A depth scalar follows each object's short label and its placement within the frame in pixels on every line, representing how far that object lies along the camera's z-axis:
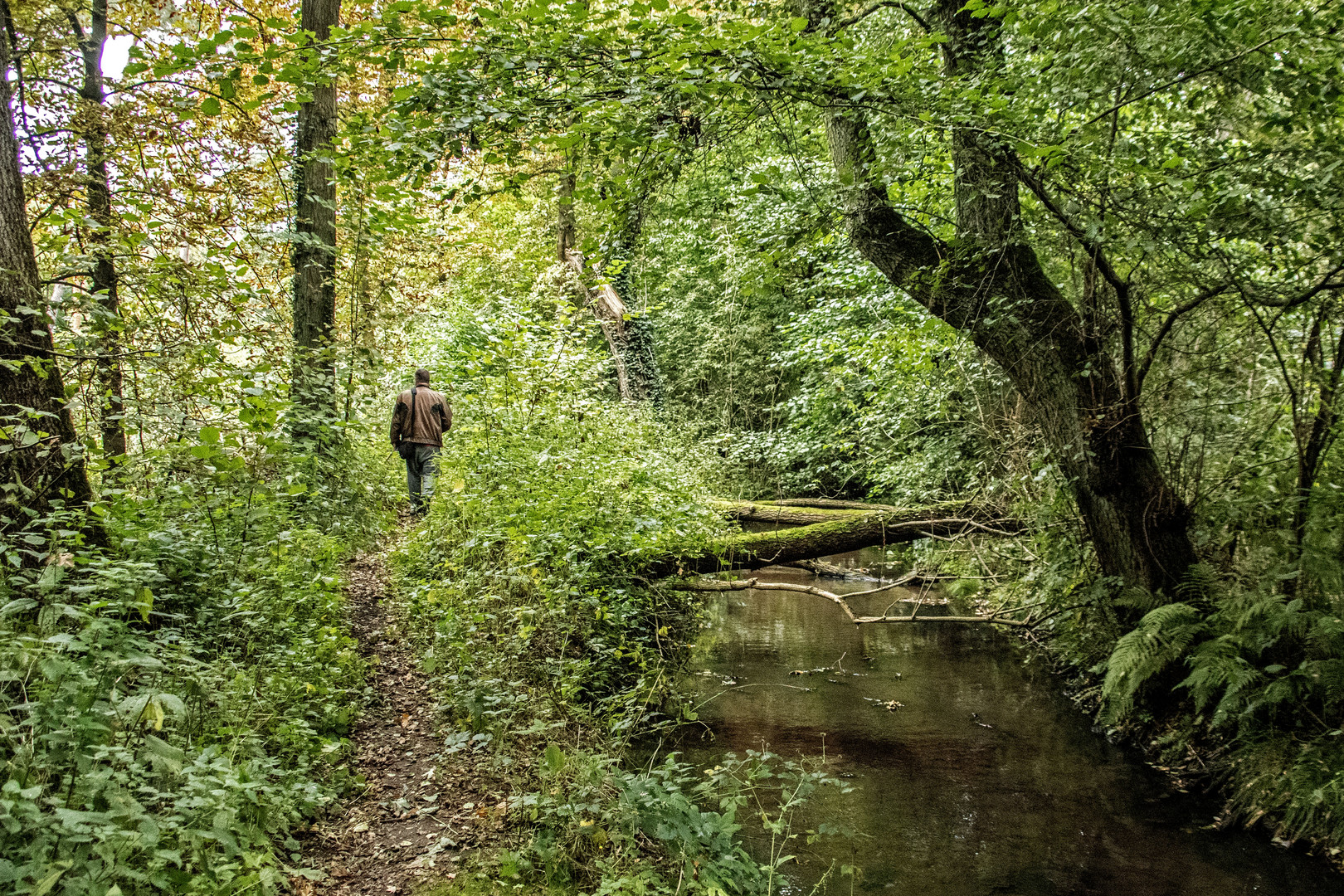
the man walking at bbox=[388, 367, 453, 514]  10.17
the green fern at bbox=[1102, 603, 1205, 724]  5.78
